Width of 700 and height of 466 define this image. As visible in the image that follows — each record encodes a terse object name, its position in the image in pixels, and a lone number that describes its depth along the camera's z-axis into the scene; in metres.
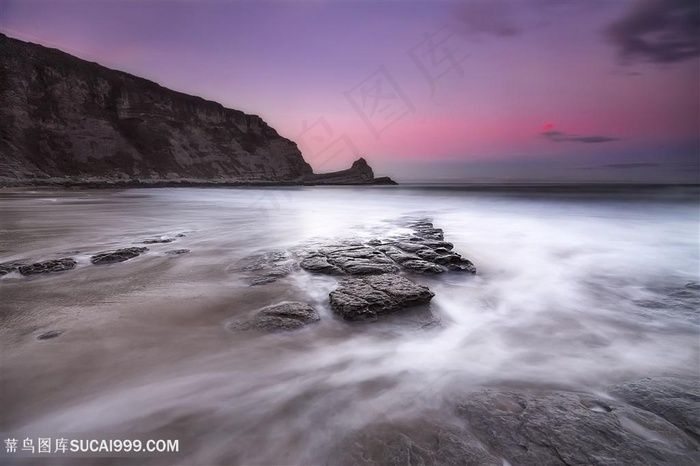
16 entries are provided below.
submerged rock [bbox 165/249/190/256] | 5.85
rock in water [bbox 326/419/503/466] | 1.60
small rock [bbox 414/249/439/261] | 5.38
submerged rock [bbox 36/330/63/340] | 2.69
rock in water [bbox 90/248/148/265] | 5.00
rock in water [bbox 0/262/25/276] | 4.30
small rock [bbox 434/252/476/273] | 5.15
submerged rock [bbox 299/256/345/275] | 4.66
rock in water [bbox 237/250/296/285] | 4.49
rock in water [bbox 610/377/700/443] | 1.87
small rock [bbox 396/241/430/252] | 5.98
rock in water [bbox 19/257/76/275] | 4.31
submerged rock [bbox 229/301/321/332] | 3.00
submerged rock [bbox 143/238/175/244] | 6.87
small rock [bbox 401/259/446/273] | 4.81
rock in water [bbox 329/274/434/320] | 3.23
